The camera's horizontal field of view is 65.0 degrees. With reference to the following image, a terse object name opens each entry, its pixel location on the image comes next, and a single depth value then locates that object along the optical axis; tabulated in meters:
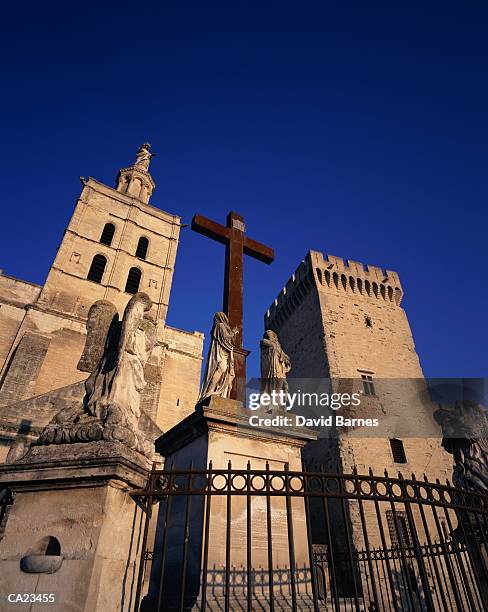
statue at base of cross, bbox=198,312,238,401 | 6.02
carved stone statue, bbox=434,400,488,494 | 6.23
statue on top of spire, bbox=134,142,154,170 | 34.72
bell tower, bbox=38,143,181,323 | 23.42
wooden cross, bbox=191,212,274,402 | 6.73
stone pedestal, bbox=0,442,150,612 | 2.53
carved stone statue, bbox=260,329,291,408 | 6.62
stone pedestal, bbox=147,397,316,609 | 4.23
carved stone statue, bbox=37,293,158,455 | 3.26
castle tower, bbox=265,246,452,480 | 17.75
